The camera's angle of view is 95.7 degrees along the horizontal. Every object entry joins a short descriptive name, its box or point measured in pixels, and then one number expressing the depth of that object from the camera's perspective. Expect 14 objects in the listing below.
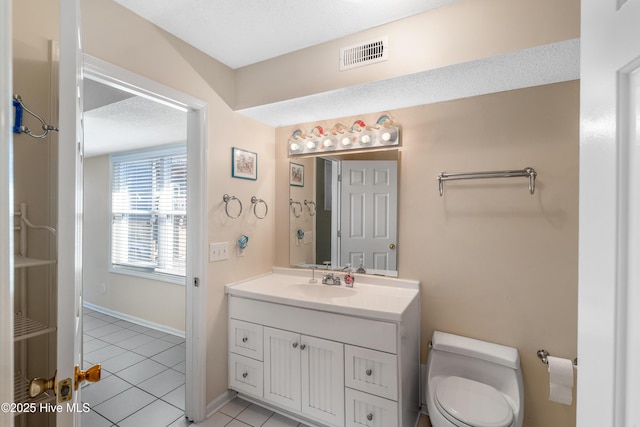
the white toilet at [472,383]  1.43
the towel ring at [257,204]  2.38
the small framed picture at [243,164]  2.19
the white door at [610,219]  0.45
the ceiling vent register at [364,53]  1.68
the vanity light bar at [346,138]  2.13
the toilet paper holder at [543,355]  1.68
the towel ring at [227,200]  2.11
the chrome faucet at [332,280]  2.24
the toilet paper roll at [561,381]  1.51
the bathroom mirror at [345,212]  2.17
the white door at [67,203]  0.68
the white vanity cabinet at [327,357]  1.60
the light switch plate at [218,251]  2.00
